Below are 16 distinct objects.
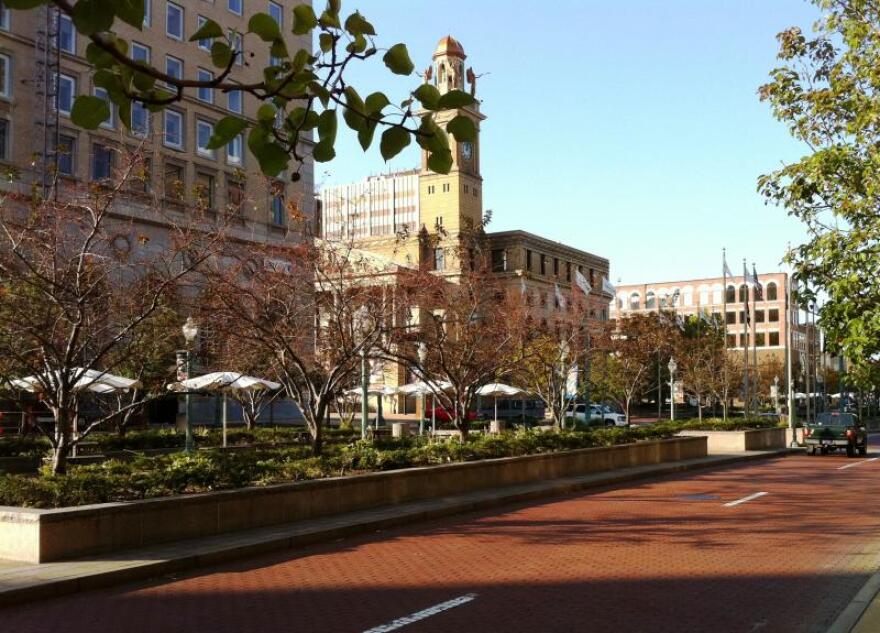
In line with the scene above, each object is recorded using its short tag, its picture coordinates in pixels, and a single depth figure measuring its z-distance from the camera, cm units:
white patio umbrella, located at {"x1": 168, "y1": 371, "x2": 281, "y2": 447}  2933
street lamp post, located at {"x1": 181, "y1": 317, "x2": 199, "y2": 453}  2405
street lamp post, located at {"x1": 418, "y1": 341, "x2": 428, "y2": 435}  2978
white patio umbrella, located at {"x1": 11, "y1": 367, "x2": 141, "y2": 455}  2456
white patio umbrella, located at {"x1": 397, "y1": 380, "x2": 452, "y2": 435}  3947
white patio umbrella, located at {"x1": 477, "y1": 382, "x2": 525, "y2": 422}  4472
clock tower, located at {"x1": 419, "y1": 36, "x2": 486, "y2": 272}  10356
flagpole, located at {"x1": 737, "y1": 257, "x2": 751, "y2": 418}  5229
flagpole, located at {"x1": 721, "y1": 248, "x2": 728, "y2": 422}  5253
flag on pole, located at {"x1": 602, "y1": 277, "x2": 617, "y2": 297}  5015
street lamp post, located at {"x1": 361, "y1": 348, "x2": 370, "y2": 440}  2856
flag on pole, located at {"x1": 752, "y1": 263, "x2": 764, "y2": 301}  5232
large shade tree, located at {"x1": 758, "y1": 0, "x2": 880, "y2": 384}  1283
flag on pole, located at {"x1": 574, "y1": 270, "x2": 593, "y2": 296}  4444
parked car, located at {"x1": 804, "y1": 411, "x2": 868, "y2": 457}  3675
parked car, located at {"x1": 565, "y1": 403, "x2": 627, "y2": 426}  6557
